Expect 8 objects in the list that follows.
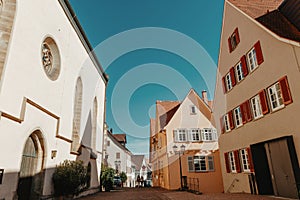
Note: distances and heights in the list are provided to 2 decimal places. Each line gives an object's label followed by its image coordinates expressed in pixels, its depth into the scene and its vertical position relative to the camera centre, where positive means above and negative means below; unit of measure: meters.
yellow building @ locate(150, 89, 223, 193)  22.34 +2.45
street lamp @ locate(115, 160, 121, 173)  45.22 +2.11
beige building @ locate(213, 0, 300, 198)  9.05 +3.63
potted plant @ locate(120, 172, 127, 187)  34.76 -0.52
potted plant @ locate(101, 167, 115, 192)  20.89 -0.45
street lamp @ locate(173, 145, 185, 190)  22.62 +2.08
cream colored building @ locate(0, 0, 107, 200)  7.36 +3.38
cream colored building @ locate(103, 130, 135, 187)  42.65 +3.72
